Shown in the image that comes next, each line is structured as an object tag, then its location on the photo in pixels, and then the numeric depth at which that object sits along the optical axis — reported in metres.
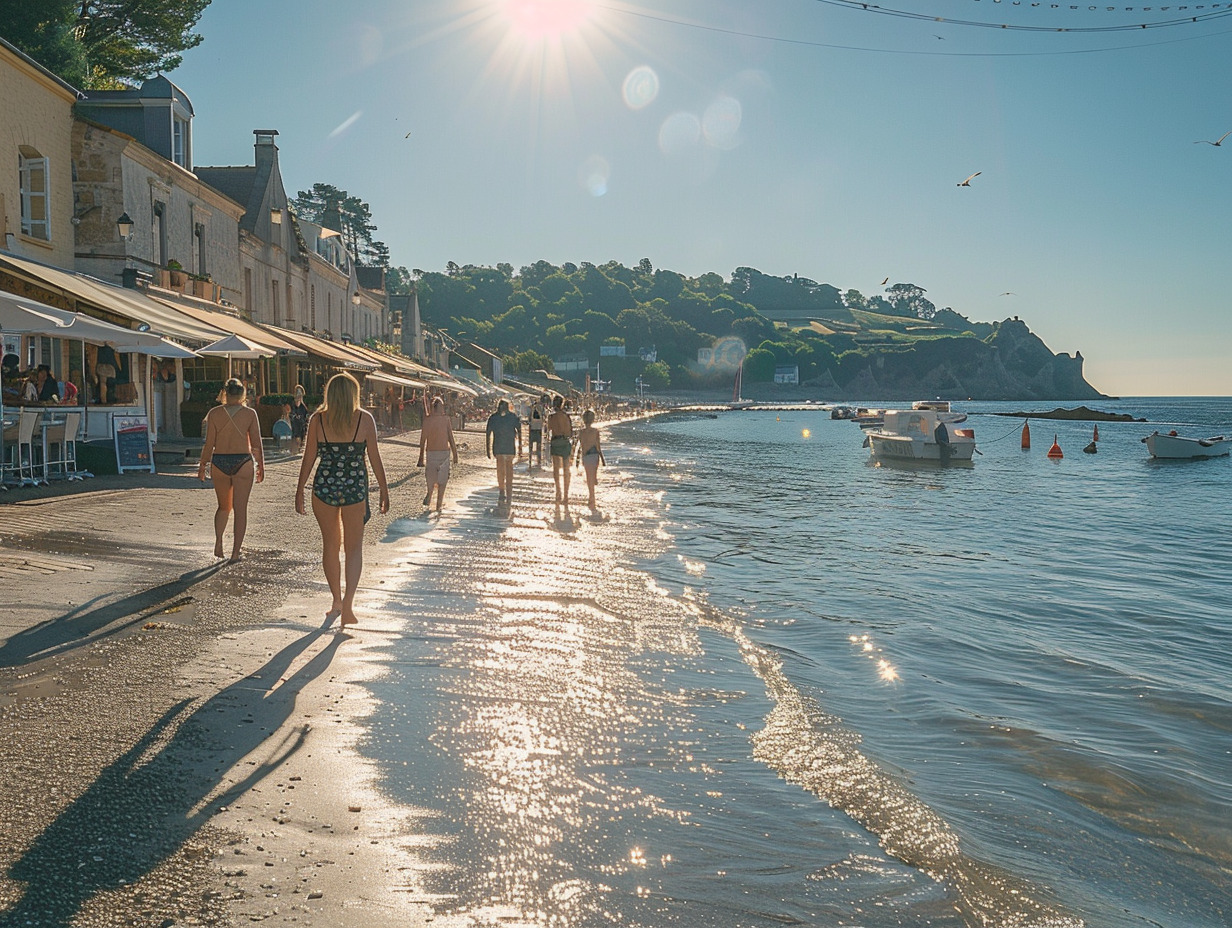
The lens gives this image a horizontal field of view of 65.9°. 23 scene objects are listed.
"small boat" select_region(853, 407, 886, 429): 74.16
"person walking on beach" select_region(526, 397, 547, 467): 26.77
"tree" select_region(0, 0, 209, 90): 26.22
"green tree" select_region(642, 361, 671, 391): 182.12
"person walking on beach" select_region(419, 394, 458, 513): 14.82
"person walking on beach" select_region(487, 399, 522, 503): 15.88
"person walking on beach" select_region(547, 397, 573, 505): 16.50
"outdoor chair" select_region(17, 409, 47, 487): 13.15
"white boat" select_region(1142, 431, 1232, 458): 43.22
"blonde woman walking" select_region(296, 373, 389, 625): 7.03
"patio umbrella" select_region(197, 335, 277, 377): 18.23
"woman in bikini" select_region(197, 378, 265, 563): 9.11
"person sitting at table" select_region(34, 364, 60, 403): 15.31
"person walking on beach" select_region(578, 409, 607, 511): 16.83
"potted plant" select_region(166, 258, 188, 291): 23.20
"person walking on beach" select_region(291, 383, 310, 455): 23.73
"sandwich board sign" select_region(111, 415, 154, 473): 15.76
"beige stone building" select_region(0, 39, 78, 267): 17.42
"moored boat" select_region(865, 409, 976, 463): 37.16
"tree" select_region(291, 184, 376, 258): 99.64
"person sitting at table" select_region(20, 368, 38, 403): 14.64
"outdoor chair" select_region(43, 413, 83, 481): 14.02
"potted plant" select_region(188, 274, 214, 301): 24.72
